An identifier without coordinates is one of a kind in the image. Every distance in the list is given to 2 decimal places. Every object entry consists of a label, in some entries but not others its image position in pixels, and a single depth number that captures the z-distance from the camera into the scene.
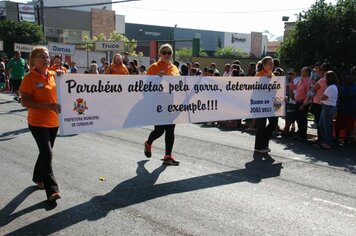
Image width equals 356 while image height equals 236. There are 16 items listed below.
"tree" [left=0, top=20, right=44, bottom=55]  39.69
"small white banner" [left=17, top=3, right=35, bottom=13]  49.22
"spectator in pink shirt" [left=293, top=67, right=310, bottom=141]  11.12
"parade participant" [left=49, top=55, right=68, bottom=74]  12.81
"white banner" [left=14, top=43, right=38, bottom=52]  24.37
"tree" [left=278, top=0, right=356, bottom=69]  14.81
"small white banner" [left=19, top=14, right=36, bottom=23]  49.06
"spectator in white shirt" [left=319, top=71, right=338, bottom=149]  9.73
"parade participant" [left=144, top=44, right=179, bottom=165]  7.40
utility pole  37.42
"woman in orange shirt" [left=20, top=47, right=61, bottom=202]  5.35
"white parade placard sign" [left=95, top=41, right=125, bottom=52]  24.64
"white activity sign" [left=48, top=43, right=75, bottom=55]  23.02
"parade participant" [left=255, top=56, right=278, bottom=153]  8.98
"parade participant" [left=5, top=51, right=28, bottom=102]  15.85
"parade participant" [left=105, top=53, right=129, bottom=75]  10.68
